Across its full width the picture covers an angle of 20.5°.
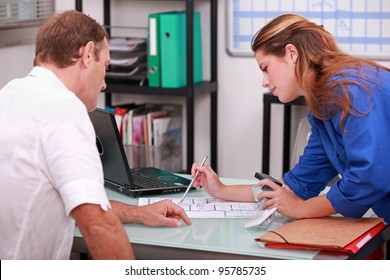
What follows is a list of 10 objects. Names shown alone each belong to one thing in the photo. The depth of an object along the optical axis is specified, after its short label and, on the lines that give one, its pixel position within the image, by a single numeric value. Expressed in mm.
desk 2858
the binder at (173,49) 4673
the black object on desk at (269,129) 4618
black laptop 3381
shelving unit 4670
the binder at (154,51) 4691
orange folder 2820
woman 3017
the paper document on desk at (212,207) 3246
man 2511
